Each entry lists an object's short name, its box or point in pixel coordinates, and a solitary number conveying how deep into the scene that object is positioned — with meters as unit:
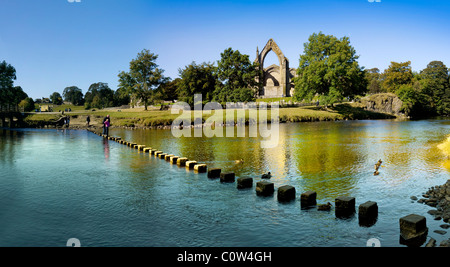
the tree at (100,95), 113.75
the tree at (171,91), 113.81
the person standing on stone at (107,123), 42.38
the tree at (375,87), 144.62
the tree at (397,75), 115.00
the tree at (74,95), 150.50
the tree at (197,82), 81.88
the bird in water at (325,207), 11.57
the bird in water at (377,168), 17.33
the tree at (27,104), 106.19
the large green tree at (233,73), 77.88
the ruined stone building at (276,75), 123.69
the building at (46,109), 99.31
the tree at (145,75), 77.38
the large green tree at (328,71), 70.81
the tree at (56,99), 145.96
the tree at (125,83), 76.81
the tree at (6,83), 76.31
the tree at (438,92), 95.00
